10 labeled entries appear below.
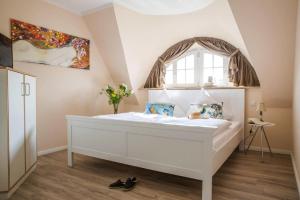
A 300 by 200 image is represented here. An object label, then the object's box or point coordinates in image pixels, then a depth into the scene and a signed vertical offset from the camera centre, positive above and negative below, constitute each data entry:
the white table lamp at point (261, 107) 3.46 -0.20
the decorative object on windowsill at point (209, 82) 4.17 +0.24
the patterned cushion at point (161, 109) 4.14 -0.30
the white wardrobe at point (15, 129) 2.12 -0.41
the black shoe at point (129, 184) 2.30 -1.02
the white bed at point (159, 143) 2.06 -0.58
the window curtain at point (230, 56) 3.87 +0.78
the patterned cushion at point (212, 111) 3.73 -0.30
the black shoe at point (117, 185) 2.34 -1.03
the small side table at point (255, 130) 3.41 -0.64
